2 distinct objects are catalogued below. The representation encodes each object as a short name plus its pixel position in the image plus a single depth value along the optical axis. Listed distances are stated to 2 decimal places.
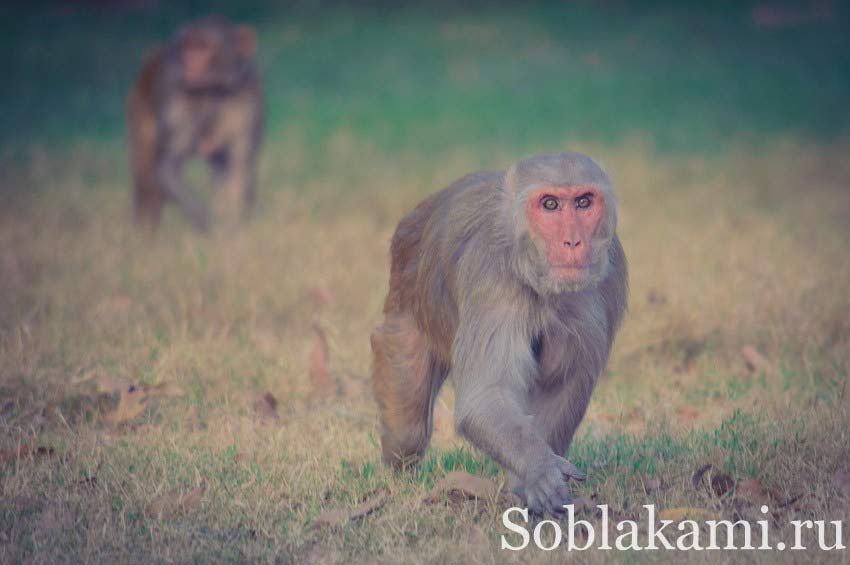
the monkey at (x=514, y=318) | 9.23
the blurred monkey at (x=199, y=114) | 22.92
